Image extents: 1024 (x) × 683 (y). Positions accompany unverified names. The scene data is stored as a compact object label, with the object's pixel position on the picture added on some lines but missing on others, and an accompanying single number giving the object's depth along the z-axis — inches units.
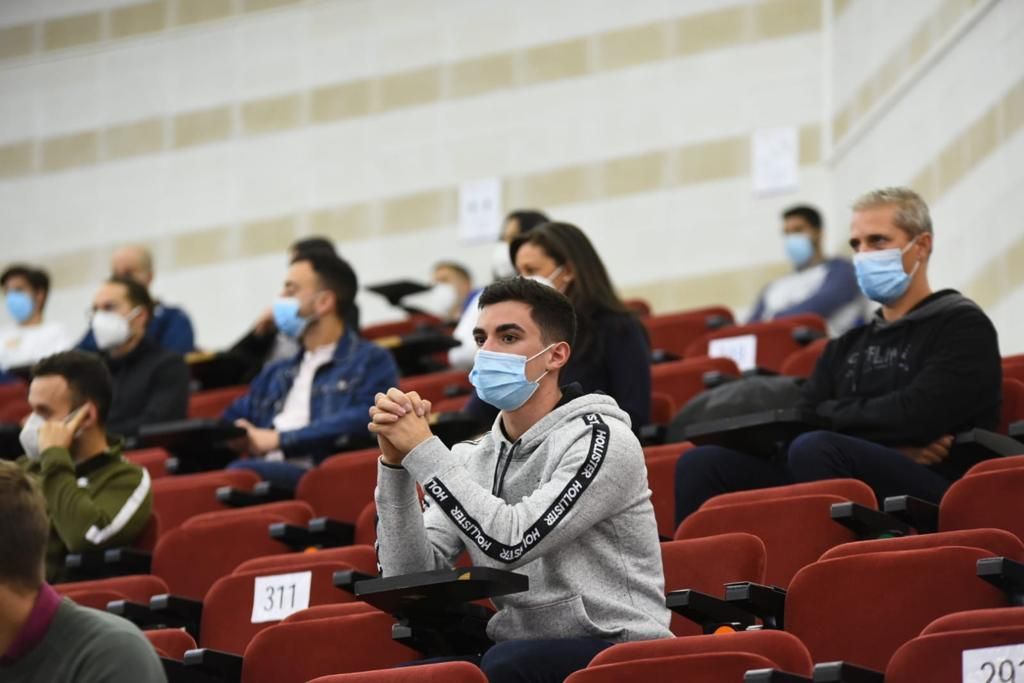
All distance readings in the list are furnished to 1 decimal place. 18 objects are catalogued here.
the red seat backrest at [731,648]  187.5
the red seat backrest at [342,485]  326.7
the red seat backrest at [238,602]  273.1
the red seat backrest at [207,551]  307.8
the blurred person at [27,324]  529.1
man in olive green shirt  316.2
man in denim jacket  369.8
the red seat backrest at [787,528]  247.0
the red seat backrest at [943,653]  182.3
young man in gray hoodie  216.0
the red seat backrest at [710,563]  234.4
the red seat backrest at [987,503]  235.4
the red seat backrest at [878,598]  209.4
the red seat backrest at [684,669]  185.2
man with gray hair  275.4
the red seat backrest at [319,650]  237.9
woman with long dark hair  313.6
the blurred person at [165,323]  502.2
